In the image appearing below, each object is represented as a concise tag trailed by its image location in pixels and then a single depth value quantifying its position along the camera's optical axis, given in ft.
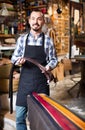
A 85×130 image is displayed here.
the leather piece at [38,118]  4.13
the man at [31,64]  8.09
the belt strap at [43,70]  7.88
